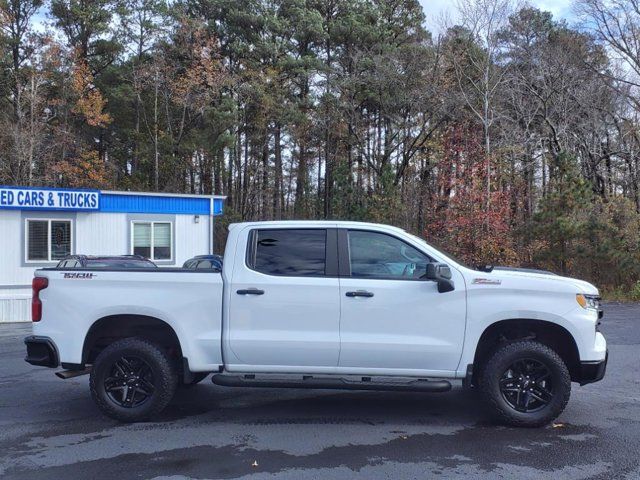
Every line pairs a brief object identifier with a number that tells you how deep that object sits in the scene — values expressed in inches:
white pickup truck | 229.9
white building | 780.6
